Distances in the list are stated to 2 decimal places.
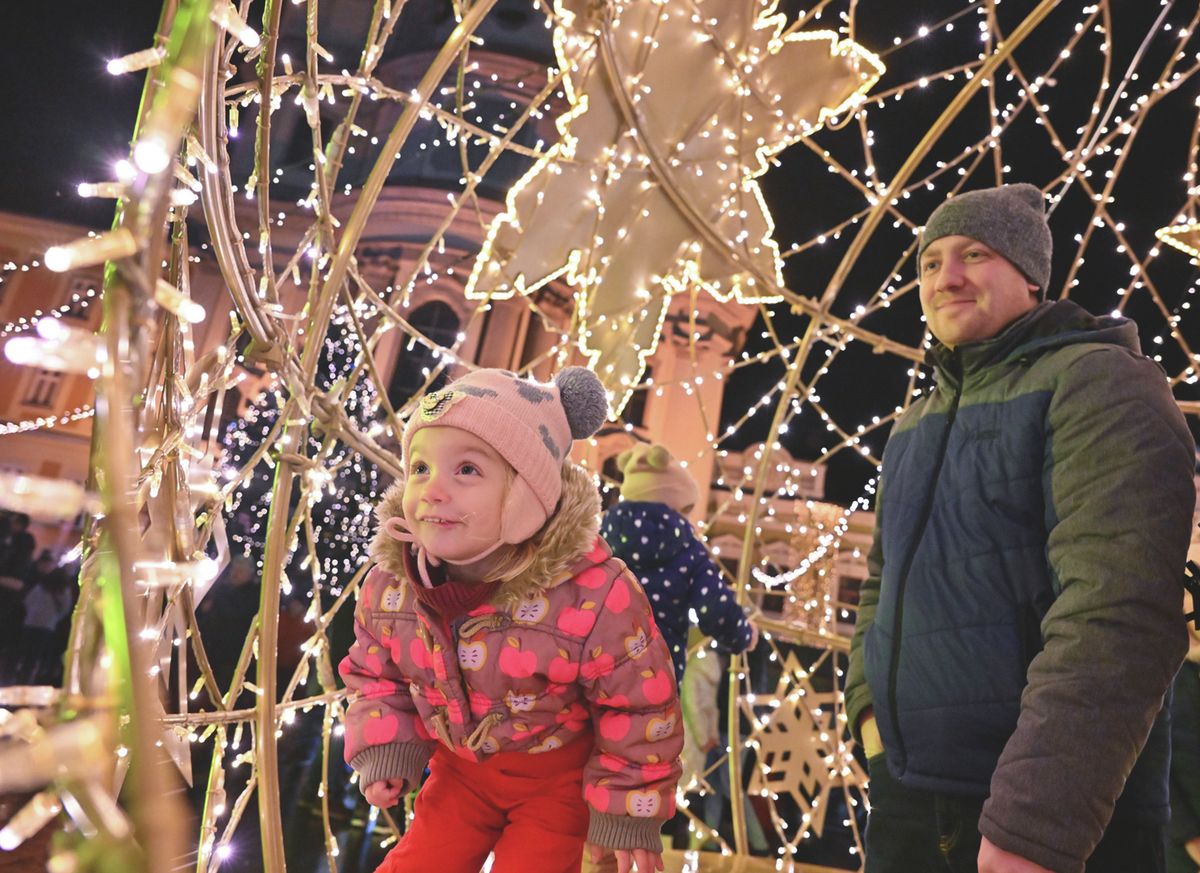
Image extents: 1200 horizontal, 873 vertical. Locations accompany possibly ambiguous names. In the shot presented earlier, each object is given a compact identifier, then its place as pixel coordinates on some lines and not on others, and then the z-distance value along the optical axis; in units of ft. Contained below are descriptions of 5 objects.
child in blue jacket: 6.19
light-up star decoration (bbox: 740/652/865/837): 7.04
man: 2.33
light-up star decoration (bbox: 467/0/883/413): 6.00
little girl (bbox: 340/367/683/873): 3.35
